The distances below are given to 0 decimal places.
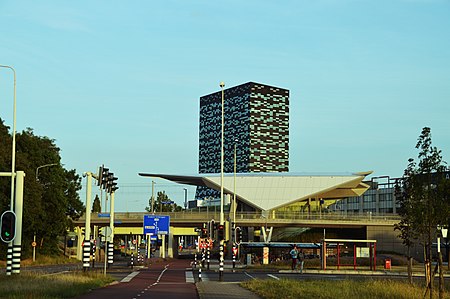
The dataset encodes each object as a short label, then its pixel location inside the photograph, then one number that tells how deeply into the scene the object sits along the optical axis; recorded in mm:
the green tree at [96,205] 161200
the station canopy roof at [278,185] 122250
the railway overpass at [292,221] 104625
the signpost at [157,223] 80250
